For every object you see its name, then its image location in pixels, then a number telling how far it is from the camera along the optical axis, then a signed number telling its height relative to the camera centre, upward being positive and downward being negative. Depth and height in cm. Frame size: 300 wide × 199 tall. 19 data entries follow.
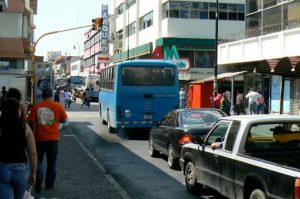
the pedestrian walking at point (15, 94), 735 -16
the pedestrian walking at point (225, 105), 2931 -112
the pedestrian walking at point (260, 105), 2619 -99
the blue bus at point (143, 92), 1991 -31
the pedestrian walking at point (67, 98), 4306 -119
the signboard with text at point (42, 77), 2570 +28
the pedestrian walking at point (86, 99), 4556 -134
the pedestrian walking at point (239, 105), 3032 -118
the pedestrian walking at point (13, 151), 519 -68
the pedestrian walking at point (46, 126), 877 -70
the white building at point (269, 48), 2509 +195
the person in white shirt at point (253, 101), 2634 -81
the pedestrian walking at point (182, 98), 3912 -102
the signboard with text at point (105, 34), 8531 +805
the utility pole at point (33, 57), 2623 +146
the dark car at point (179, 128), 1127 -97
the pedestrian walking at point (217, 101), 3041 -94
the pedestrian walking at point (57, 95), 3177 -72
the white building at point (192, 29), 4981 +518
